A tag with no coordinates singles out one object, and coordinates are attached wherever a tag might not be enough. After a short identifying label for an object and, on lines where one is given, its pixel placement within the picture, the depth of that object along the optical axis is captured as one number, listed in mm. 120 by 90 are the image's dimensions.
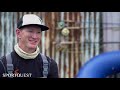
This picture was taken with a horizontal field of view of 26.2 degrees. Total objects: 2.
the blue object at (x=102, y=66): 2611
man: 2402
